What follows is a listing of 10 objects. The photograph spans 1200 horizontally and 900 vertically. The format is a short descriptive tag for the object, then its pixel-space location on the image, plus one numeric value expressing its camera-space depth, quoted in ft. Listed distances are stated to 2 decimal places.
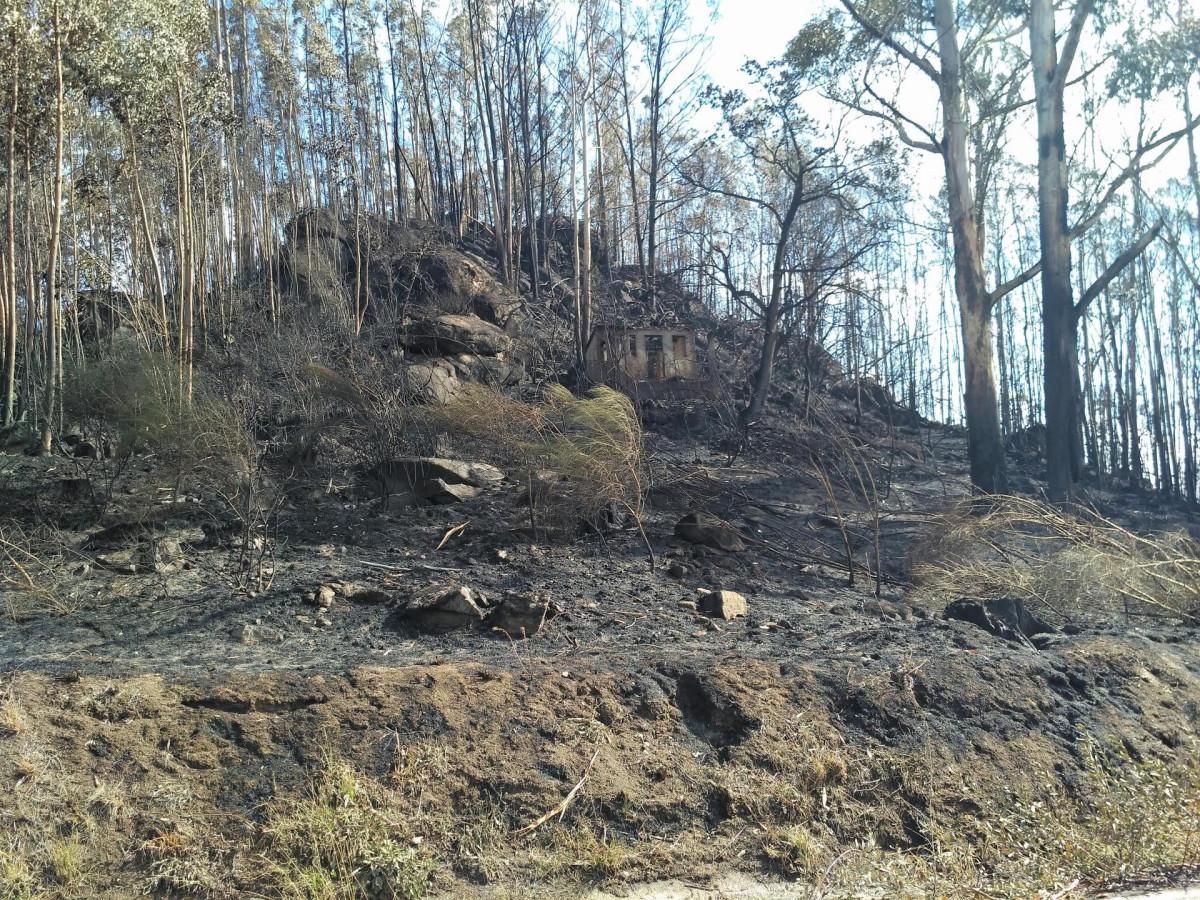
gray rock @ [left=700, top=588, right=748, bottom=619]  25.55
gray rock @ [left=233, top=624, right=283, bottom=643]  21.89
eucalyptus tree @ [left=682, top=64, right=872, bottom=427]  50.96
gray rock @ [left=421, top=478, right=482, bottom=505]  33.30
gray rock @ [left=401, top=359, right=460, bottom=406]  37.19
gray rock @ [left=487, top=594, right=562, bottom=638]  22.94
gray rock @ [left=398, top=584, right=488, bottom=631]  23.24
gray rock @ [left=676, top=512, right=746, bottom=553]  31.40
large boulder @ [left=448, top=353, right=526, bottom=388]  48.65
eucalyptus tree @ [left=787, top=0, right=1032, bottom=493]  46.96
